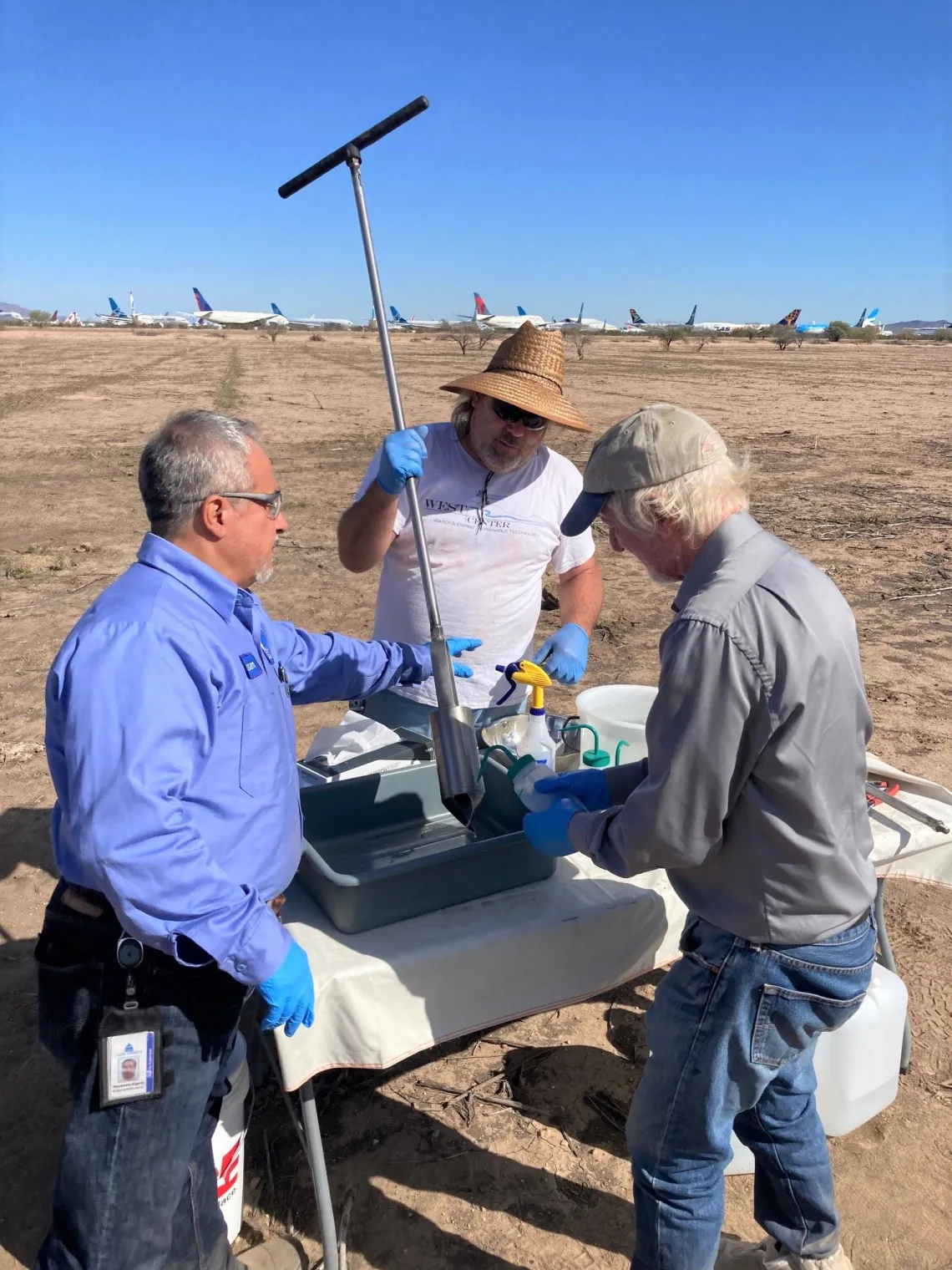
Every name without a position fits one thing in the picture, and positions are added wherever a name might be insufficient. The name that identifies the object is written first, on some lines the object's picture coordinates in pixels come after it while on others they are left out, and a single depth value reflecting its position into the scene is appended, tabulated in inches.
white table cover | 68.6
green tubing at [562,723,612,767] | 95.3
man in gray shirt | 56.1
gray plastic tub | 69.7
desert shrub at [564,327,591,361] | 1370.2
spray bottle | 82.1
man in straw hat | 108.0
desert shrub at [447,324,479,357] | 1491.4
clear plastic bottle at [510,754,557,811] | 75.1
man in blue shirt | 54.3
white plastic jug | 89.4
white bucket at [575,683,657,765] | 99.7
